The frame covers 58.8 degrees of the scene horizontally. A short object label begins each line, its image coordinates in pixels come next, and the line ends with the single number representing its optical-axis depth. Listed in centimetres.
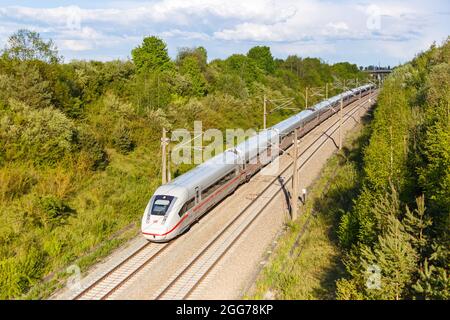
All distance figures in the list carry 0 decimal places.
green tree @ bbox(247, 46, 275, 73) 9594
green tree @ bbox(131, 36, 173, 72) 5891
